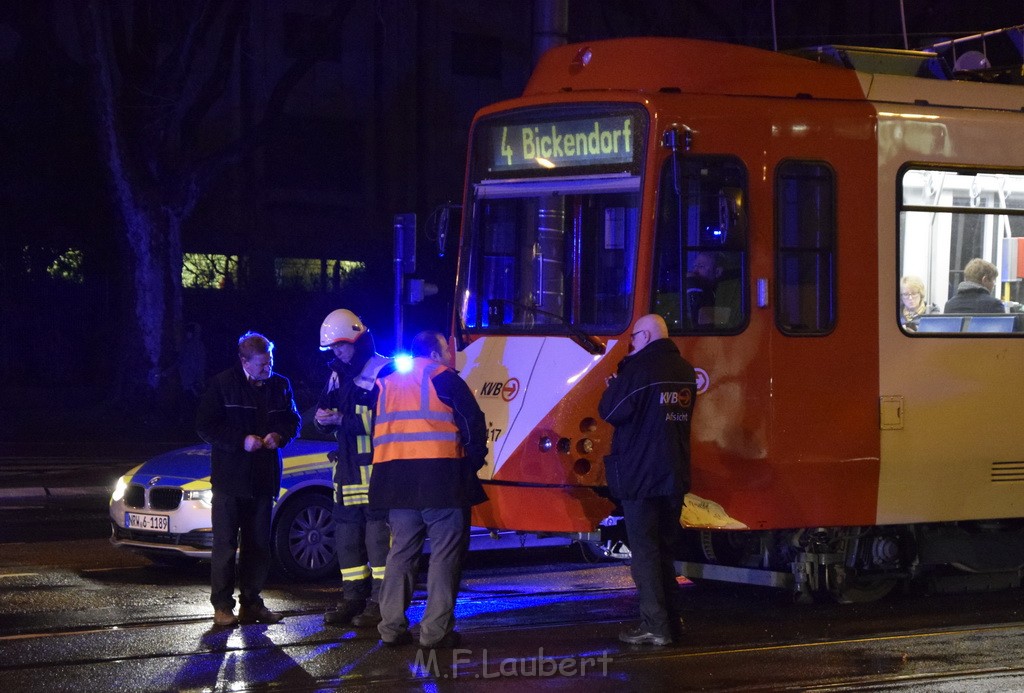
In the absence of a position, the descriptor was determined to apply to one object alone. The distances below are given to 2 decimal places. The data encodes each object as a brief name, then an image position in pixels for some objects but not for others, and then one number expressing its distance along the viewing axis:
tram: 17.23
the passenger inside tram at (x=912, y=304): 18.23
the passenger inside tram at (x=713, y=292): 17.33
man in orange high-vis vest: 15.34
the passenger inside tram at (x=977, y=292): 18.64
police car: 20.05
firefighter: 16.67
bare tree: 49.28
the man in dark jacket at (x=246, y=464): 16.69
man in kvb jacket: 15.52
